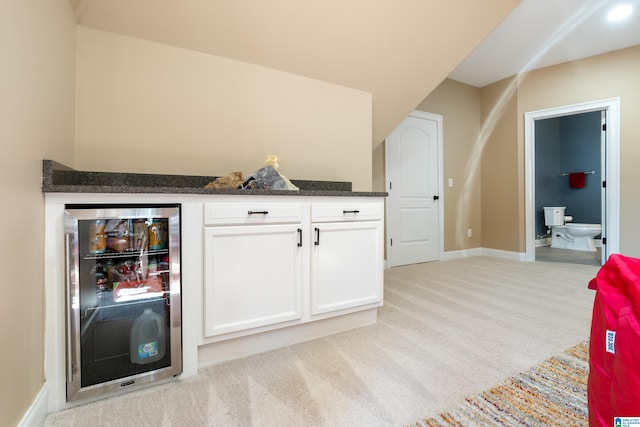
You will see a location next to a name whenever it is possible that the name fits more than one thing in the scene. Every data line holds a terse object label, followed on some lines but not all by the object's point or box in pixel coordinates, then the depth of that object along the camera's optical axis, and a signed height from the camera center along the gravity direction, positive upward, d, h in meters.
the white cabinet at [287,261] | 1.47 -0.29
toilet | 4.94 -0.37
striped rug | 1.08 -0.78
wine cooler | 1.19 -0.39
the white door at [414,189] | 3.85 +0.31
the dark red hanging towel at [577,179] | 5.64 +0.61
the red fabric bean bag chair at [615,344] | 0.60 -0.30
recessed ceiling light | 2.75 +1.93
